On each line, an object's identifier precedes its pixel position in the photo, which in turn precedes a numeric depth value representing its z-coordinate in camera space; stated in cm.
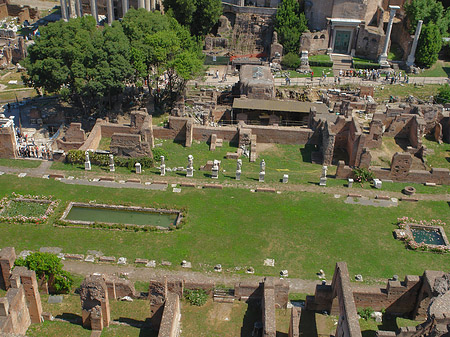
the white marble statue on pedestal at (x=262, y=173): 4306
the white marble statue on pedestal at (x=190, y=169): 4359
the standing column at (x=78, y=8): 8412
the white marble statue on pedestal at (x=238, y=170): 4326
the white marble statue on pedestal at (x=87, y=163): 4409
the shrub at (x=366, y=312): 3045
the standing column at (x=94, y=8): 8330
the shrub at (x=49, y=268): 3081
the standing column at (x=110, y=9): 8300
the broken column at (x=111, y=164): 4409
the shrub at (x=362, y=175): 4347
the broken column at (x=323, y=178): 4288
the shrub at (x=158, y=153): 4594
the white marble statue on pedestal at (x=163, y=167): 4353
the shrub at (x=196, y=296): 3089
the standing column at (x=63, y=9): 8550
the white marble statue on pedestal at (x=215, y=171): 4337
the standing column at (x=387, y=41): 7004
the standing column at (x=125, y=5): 8131
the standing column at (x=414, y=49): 6862
